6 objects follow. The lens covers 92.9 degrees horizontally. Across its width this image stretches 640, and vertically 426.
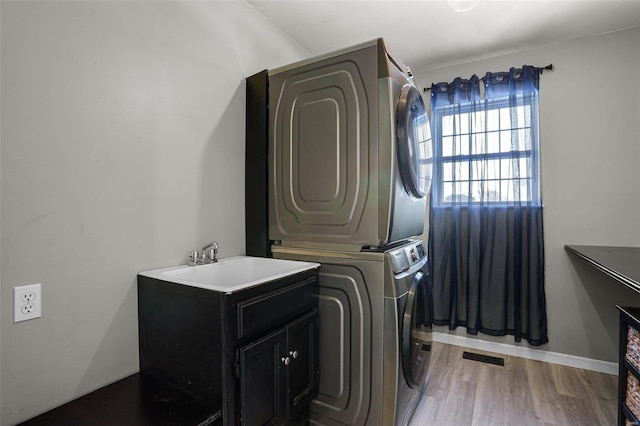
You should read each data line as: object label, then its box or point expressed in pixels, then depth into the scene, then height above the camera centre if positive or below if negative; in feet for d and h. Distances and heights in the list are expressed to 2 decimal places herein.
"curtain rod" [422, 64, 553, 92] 8.81 +4.17
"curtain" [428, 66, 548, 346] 8.84 +0.09
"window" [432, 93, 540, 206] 8.89 +1.84
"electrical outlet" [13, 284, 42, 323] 3.52 -1.00
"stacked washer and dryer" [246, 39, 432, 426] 5.26 +0.07
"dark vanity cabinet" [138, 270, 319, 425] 3.72 -1.79
